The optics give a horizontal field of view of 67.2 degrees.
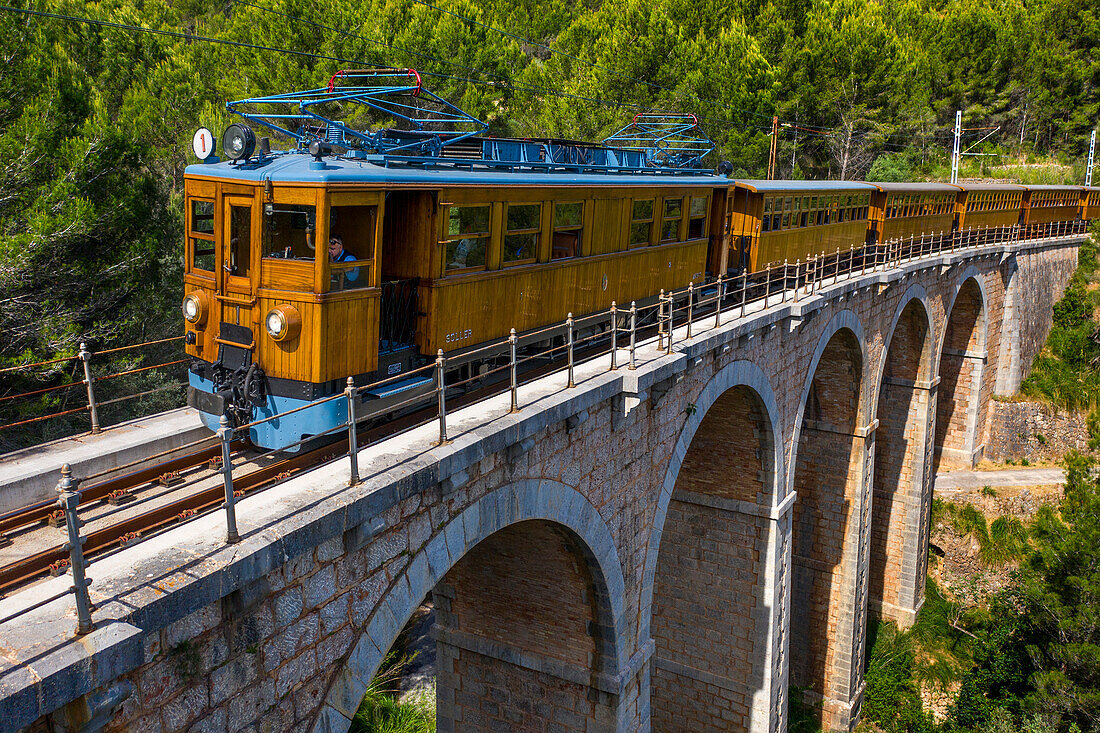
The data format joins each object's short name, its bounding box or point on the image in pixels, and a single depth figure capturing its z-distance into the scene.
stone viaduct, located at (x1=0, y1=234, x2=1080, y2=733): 4.85
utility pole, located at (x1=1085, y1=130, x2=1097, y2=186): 47.28
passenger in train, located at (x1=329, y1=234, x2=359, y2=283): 7.67
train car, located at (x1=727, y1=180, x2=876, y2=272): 17.55
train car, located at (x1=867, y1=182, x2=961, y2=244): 25.28
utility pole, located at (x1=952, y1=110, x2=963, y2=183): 39.91
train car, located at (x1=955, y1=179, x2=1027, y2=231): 32.66
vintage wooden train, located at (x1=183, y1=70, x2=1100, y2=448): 7.54
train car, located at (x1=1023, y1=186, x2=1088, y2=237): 39.34
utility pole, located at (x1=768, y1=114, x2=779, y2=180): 29.27
